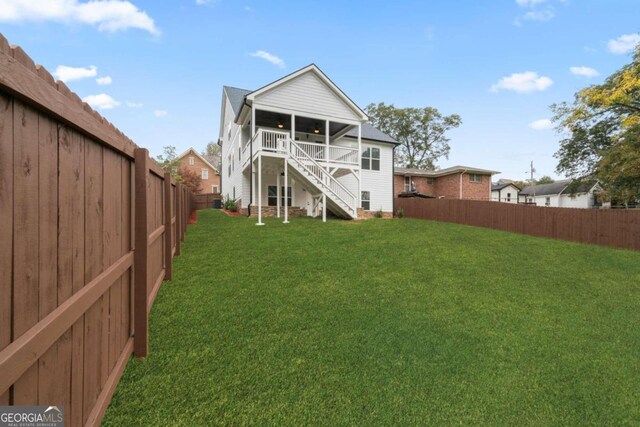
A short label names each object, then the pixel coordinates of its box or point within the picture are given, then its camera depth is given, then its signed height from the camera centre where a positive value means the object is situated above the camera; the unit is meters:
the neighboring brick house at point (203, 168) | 36.28 +5.28
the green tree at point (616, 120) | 12.59 +4.80
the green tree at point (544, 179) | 60.28 +6.43
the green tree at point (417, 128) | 37.34 +10.73
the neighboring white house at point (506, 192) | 36.81 +2.29
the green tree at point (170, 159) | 33.72 +6.10
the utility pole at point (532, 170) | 43.19 +5.94
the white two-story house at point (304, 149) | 12.55 +2.91
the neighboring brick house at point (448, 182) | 25.02 +2.47
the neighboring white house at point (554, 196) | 32.94 +1.75
